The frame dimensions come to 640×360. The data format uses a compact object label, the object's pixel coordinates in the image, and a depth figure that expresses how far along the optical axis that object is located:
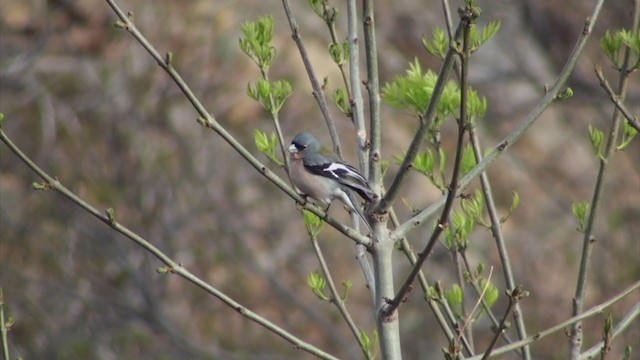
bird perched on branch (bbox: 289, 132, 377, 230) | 8.86
